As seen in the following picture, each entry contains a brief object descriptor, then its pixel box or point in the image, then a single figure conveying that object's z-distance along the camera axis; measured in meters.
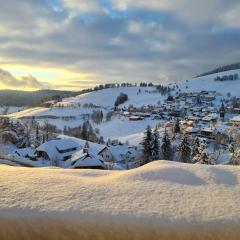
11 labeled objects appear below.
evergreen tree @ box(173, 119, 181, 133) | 59.56
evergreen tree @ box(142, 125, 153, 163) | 30.98
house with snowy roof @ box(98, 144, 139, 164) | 42.03
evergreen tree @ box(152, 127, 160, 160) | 31.22
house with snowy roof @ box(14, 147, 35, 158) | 33.40
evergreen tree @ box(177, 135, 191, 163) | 33.09
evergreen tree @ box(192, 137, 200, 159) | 31.64
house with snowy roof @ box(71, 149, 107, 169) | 25.54
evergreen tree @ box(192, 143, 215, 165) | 19.91
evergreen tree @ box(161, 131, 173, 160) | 34.74
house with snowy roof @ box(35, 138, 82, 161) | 35.83
